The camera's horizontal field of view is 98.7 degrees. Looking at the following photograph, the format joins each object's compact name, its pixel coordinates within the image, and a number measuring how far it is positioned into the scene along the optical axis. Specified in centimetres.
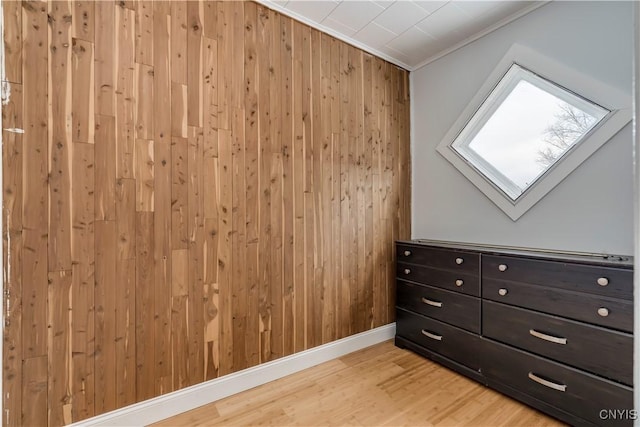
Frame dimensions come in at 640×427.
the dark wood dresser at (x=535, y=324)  139
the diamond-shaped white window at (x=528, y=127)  176
